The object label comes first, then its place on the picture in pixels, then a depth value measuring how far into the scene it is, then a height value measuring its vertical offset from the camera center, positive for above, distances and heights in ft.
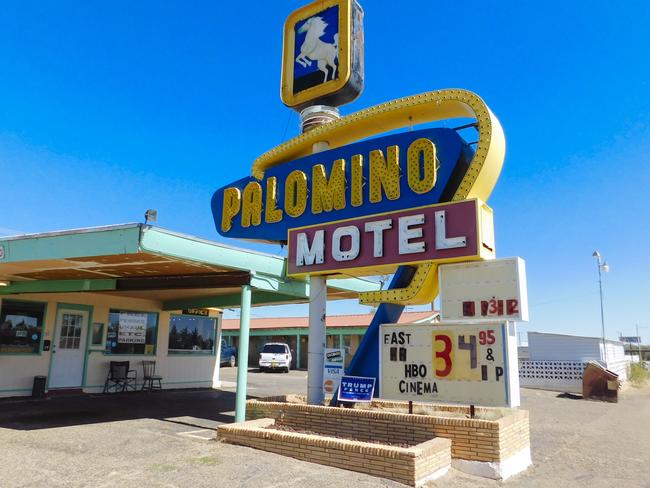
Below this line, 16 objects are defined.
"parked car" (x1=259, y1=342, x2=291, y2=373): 99.09 -2.62
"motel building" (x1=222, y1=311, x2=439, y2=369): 103.19 +3.22
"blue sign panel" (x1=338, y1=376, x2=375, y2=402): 31.14 -2.52
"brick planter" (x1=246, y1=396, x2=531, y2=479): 25.38 -4.37
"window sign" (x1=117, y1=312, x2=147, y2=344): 56.70 +1.50
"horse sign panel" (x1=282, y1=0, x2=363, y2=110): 39.70 +23.41
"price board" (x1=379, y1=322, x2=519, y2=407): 25.29 -0.66
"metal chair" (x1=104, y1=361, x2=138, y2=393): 53.98 -3.77
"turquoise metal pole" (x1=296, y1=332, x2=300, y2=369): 114.93 -0.84
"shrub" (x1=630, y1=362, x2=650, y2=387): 92.64 -3.58
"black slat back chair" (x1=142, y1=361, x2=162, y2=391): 57.35 -3.81
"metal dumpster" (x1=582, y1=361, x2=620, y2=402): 65.62 -3.74
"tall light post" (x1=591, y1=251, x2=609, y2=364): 92.73 +15.75
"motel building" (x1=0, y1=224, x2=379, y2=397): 32.01 +4.28
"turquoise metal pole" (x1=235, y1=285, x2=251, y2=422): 34.50 -0.71
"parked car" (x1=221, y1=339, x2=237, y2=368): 113.60 -2.57
